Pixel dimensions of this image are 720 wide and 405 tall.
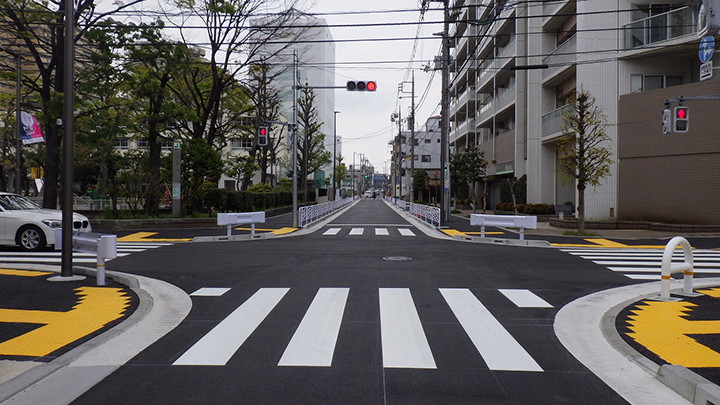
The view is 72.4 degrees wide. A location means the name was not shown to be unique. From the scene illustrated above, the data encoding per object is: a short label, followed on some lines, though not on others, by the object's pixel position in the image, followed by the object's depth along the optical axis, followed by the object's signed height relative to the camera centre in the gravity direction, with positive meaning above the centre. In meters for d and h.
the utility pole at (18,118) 21.86 +3.50
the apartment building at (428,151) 96.19 +9.33
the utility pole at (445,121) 24.84 +4.22
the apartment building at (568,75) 22.09 +6.54
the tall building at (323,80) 68.60 +17.45
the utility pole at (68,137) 8.99 +1.07
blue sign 11.85 +3.68
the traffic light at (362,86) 19.38 +4.41
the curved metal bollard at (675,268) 7.79 -1.16
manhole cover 12.55 -1.60
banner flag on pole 21.12 +2.84
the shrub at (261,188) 39.88 +0.69
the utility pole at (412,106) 43.41 +8.30
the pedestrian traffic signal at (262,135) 20.36 +2.59
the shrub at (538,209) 27.73 -0.62
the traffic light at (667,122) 14.95 +2.35
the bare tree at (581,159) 19.53 +1.62
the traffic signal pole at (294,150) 22.92 +2.14
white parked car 13.38 -0.83
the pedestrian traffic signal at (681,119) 14.64 +2.38
